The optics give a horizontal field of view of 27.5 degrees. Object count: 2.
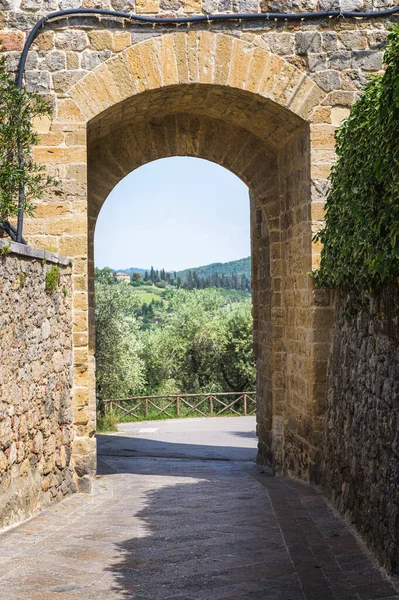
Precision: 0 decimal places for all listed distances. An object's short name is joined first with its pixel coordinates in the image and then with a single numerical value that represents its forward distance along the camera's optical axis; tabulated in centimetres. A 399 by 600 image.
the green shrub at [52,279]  720
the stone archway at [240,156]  827
